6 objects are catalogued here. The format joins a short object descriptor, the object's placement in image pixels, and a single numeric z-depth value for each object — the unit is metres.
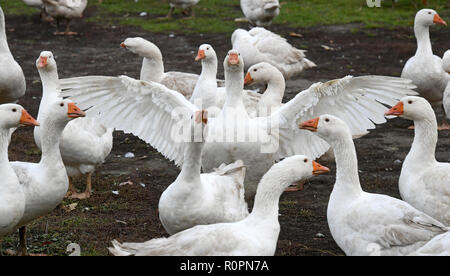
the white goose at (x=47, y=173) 11.12
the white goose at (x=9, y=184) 9.90
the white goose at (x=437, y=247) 8.49
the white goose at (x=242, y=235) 9.20
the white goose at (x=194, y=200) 10.84
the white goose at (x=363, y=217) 9.70
